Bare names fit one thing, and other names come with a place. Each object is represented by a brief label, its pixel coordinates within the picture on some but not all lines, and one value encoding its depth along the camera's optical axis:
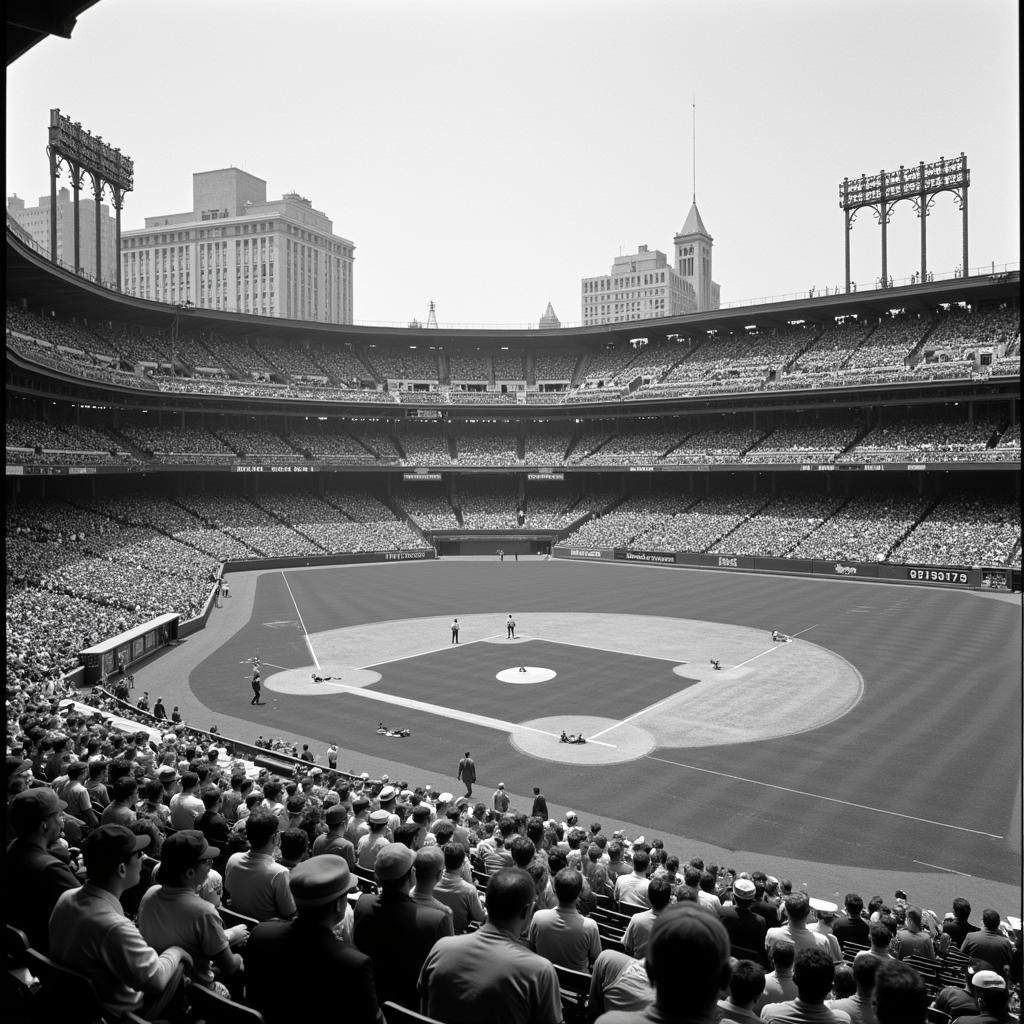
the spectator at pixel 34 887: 6.00
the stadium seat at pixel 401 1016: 4.20
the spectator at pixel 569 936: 6.66
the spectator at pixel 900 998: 4.11
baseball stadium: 8.86
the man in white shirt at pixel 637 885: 10.39
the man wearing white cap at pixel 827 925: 8.73
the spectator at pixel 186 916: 5.61
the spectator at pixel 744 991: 4.91
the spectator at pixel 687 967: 3.26
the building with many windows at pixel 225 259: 191.88
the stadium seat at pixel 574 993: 6.12
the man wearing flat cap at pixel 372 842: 10.36
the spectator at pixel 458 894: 7.14
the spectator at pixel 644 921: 7.50
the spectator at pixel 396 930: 5.29
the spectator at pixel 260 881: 6.98
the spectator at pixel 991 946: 9.56
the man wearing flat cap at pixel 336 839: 9.02
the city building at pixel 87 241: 182.75
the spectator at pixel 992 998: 5.68
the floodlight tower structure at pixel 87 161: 64.88
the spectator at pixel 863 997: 6.06
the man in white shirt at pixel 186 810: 11.13
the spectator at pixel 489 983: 4.33
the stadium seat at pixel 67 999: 4.49
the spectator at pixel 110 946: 4.92
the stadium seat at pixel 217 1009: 4.47
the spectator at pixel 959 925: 11.30
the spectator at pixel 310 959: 4.36
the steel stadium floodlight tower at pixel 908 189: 76.00
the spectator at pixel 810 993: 4.84
